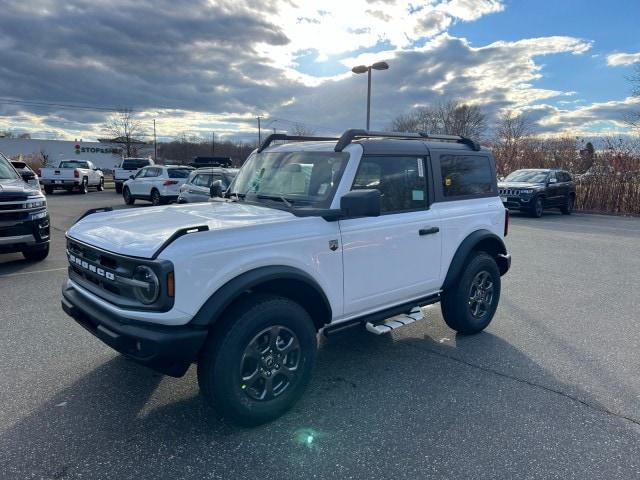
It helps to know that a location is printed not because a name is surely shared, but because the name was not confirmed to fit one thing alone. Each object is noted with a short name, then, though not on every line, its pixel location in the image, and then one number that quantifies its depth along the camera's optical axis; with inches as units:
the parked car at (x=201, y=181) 496.4
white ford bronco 107.4
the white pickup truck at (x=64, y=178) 1000.2
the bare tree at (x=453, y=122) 2012.8
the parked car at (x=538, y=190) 660.7
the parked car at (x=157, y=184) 735.1
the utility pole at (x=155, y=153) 2536.9
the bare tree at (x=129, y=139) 2195.3
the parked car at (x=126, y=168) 1084.5
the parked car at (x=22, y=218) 270.8
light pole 756.0
